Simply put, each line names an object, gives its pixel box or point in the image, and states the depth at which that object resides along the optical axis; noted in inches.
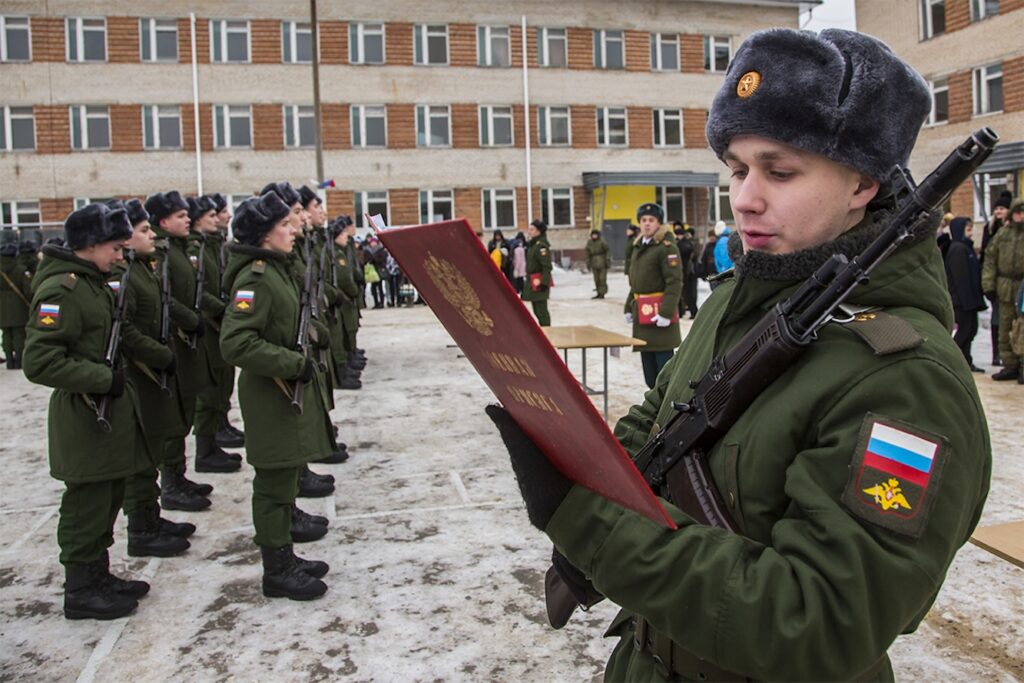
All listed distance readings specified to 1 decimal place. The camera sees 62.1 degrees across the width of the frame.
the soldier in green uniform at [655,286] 302.4
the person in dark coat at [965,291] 370.9
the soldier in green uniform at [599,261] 833.4
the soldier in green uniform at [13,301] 476.4
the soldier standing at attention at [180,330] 223.5
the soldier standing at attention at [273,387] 163.3
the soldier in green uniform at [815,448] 43.4
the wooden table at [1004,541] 88.5
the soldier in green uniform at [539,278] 513.0
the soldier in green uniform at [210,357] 260.1
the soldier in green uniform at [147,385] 187.2
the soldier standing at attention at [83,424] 156.7
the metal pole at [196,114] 1163.9
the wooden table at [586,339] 277.0
